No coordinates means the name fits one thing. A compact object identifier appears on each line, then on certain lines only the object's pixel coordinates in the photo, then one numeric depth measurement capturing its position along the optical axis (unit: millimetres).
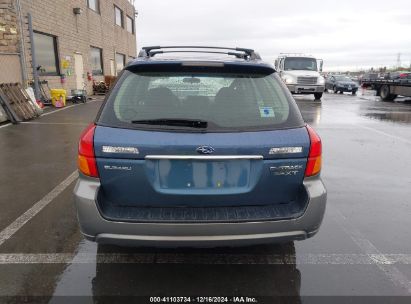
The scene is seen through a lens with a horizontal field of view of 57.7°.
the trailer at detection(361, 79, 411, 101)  21656
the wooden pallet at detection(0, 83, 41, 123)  11016
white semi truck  22047
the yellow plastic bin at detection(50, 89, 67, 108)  15547
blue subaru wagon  2668
